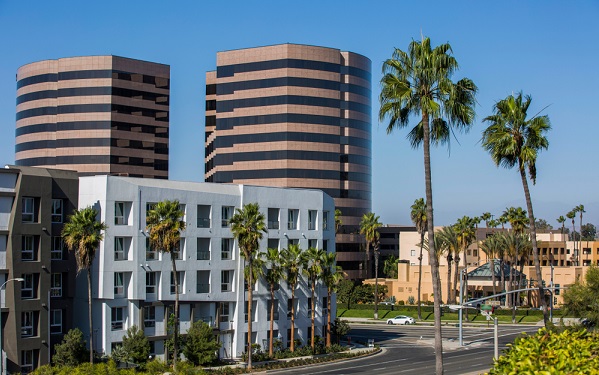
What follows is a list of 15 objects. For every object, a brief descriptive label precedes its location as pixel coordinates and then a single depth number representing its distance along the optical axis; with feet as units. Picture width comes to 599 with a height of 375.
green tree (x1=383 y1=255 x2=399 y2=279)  535.19
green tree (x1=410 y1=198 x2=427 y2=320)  421.18
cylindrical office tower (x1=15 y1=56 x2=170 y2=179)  495.82
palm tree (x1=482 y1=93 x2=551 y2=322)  158.40
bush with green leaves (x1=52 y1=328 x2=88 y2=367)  207.51
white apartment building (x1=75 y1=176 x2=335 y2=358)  226.58
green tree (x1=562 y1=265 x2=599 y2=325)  203.00
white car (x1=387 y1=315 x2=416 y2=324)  394.32
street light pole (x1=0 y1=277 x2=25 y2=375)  167.37
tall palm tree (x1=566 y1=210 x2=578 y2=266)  547.49
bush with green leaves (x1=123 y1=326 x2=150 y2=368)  222.28
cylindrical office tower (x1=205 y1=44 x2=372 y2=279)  468.75
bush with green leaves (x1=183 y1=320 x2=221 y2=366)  236.63
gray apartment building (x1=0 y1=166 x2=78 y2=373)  203.92
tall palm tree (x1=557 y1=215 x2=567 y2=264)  614.26
